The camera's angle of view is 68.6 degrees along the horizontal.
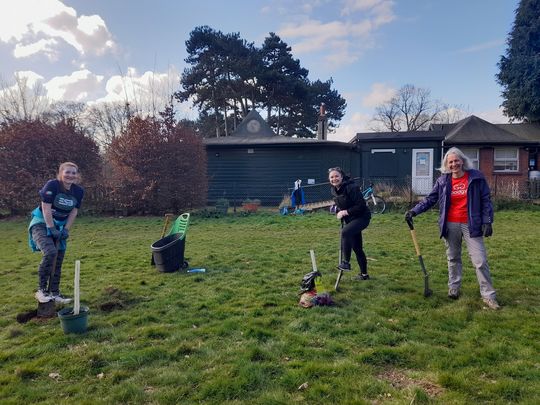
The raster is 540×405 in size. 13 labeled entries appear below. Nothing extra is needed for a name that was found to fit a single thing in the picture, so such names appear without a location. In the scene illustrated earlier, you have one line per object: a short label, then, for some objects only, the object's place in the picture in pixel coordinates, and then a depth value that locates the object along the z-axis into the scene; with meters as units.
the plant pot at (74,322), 3.87
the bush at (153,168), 14.61
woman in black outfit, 5.31
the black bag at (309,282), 4.60
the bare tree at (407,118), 46.00
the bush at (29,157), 14.89
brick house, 19.08
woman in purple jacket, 4.46
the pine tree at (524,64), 21.59
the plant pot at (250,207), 15.55
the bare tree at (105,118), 35.59
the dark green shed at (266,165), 18.89
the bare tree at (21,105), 27.68
